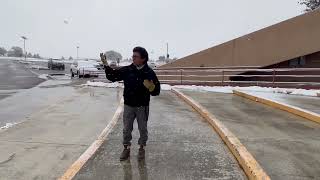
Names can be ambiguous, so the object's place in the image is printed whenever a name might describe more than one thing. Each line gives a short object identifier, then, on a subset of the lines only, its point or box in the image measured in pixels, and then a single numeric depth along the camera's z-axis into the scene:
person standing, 3.58
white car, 22.91
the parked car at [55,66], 37.49
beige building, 12.32
